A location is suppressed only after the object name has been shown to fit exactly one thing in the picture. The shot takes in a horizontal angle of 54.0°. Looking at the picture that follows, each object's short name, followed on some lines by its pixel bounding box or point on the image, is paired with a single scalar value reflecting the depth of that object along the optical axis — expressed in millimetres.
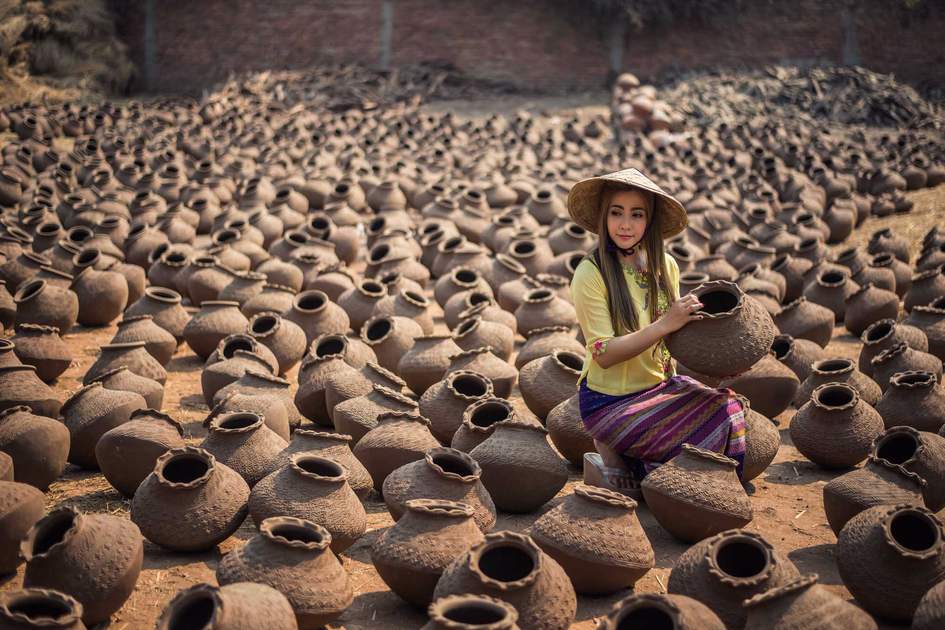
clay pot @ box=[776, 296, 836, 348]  6988
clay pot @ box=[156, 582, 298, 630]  2971
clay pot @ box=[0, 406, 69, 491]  4539
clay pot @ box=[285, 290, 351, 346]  6877
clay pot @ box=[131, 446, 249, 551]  3984
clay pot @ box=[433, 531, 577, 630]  3227
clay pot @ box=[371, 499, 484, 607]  3518
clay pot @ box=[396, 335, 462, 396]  6039
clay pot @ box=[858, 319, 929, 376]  6320
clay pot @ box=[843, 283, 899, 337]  7605
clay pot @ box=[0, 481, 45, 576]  3799
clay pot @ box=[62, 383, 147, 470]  4934
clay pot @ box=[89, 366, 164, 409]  5480
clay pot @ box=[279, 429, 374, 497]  4398
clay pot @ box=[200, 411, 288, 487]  4453
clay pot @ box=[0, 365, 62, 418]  5184
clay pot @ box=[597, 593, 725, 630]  2967
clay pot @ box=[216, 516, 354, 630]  3352
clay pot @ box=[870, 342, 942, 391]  5938
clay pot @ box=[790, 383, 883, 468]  5023
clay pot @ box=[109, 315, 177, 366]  6621
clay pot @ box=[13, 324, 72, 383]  6145
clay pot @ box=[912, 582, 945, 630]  3137
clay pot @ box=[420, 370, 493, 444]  5137
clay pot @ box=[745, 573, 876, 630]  3033
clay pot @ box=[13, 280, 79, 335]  7066
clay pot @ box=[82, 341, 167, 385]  5875
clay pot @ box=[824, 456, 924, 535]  4098
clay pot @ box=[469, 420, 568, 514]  4387
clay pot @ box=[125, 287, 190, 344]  7098
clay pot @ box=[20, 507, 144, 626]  3422
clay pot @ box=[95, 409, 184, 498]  4504
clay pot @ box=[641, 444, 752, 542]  3969
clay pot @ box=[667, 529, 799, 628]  3363
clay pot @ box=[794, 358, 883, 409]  5656
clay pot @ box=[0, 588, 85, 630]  2971
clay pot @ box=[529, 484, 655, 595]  3621
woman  4371
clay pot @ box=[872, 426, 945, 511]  4363
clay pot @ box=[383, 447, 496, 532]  3957
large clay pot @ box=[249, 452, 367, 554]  3902
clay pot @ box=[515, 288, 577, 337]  7207
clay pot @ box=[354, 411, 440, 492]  4574
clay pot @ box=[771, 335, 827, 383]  6352
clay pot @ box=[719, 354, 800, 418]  5738
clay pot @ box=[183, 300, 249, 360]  6852
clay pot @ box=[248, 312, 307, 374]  6523
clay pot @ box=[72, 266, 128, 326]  7680
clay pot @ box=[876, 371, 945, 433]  5219
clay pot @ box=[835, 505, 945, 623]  3508
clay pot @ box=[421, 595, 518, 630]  2955
